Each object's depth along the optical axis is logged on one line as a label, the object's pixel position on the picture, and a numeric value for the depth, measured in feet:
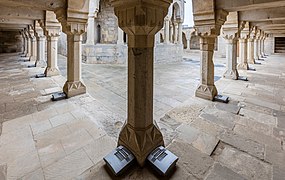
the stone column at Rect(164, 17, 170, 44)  38.86
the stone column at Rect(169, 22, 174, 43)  42.60
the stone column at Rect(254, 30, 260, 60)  36.95
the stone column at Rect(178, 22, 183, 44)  42.85
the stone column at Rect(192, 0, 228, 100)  11.85
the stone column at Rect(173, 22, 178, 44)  42.78
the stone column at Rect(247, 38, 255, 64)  31.54
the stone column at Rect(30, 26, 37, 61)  30.63
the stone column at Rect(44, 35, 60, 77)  19.70
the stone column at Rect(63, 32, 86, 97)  13.38
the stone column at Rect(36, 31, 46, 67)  24.55
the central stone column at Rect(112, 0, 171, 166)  5.62
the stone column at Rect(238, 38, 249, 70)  24.20
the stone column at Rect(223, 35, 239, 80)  18.63
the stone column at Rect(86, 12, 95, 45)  31.96
